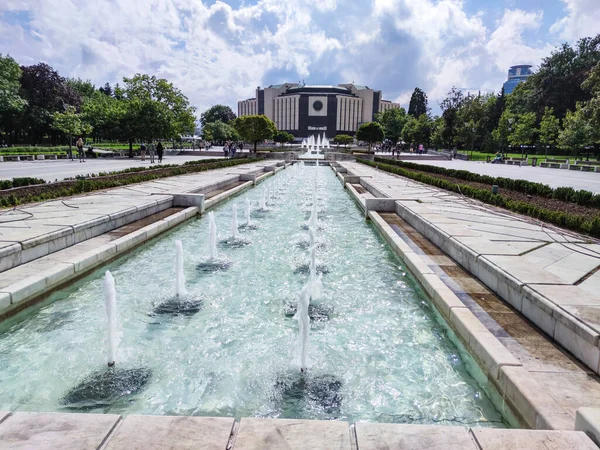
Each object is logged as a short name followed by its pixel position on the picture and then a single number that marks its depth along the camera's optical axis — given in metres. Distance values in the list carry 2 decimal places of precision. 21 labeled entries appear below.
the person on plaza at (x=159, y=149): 26.81
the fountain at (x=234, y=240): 7.37
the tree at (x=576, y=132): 32.50
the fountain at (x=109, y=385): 2.91
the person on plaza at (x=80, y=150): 26.83
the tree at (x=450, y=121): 52.72
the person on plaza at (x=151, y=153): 26.91
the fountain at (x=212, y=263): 5.92
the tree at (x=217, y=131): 61.22
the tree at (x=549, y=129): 41.72
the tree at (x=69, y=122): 29.42
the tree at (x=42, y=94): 42.41
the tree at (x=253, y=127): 35.81
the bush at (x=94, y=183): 8.75
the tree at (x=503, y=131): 45.50
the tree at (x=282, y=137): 64.81
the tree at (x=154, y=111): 30.95
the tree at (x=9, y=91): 34.31
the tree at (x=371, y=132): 44.22
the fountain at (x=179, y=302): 4.45
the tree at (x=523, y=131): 42.25
